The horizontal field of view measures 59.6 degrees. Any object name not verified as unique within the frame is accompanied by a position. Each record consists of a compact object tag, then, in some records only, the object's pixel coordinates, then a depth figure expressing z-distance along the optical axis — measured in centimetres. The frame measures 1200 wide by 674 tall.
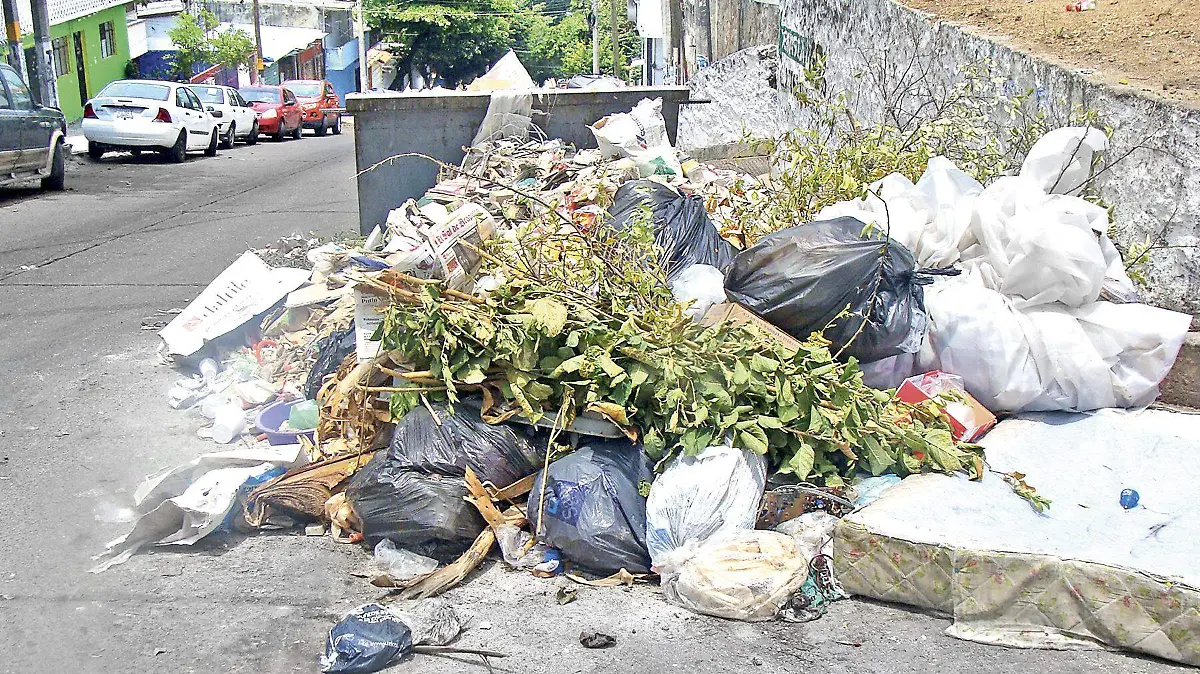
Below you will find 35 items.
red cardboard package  407
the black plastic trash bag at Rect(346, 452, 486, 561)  366
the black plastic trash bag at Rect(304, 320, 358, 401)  489
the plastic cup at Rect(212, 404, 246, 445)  483
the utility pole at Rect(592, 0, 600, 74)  3609
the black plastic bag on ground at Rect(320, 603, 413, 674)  304
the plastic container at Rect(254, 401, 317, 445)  467
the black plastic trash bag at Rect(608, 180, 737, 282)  500
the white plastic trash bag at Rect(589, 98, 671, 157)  646
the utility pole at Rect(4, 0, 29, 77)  1659
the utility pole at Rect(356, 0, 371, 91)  4266
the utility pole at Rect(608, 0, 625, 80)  2932
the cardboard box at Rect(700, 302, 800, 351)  407
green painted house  2612
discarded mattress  308
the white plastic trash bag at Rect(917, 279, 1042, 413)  421
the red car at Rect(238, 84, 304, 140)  2466
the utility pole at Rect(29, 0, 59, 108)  1727
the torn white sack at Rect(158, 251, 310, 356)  578
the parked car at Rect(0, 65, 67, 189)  1161
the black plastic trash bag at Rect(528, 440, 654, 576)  360
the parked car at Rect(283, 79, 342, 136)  2769
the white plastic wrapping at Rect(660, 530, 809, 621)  330
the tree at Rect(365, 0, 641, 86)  4709
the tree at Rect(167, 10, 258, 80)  3222
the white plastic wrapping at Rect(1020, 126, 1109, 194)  462
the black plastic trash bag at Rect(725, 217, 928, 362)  413
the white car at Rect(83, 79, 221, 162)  1675
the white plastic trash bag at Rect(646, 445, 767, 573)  355
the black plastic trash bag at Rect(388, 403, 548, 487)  381
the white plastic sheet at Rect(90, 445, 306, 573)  380
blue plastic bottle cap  362
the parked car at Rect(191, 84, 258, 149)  2089
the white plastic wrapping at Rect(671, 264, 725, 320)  448
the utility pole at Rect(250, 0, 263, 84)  3783
